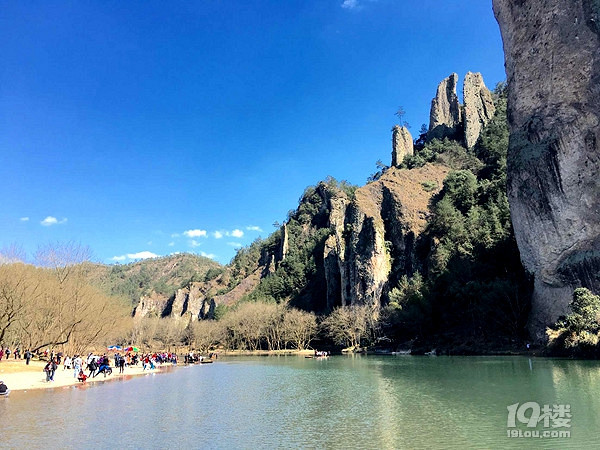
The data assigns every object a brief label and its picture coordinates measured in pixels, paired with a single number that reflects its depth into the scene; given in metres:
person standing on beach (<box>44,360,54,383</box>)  26.61
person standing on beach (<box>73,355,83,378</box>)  28.96
